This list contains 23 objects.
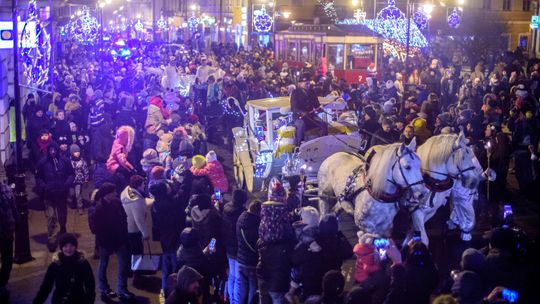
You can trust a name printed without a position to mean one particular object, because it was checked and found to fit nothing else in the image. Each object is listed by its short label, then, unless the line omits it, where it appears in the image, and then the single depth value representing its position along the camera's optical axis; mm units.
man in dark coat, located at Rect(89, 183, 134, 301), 9859
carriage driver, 14445
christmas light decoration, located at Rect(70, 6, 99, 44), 39062
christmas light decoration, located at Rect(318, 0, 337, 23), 49669
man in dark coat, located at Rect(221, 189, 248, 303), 9203
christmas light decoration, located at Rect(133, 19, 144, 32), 74419
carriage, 13898
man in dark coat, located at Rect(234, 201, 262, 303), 8766
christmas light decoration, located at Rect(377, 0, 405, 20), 33469
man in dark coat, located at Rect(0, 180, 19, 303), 9891
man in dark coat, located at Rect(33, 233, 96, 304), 7758
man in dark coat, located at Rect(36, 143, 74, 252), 12531
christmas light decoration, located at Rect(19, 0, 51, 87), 15875
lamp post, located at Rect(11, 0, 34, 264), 11570
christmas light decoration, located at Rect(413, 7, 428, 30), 37906
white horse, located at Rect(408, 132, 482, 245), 11625
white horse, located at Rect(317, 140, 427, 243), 10820
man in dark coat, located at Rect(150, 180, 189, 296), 9750
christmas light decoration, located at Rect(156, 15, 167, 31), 76056
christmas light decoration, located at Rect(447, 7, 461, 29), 40438
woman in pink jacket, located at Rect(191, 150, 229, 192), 12406
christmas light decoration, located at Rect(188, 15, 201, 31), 67062
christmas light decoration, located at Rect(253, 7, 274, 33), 42625
